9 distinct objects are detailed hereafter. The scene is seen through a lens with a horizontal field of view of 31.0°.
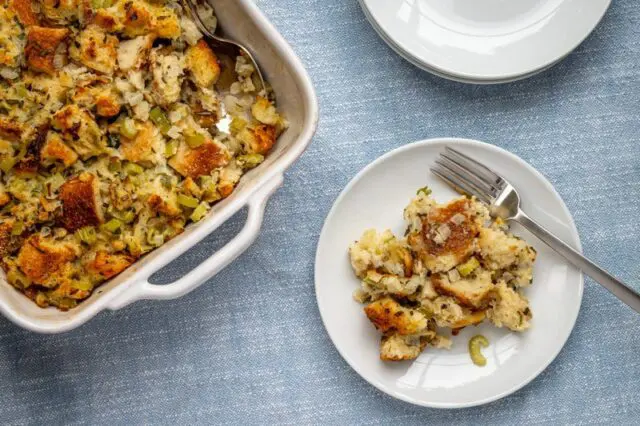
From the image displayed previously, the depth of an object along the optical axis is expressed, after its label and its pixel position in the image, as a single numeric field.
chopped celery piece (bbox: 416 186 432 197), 0.89
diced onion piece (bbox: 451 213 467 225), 0.86
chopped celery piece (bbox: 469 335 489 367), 0.90
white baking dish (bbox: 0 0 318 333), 0.80
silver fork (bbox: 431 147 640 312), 0.88
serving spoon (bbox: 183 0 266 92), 0.83
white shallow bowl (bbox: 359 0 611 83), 0.89
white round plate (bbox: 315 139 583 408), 0.89
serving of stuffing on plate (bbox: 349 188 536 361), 0.86
